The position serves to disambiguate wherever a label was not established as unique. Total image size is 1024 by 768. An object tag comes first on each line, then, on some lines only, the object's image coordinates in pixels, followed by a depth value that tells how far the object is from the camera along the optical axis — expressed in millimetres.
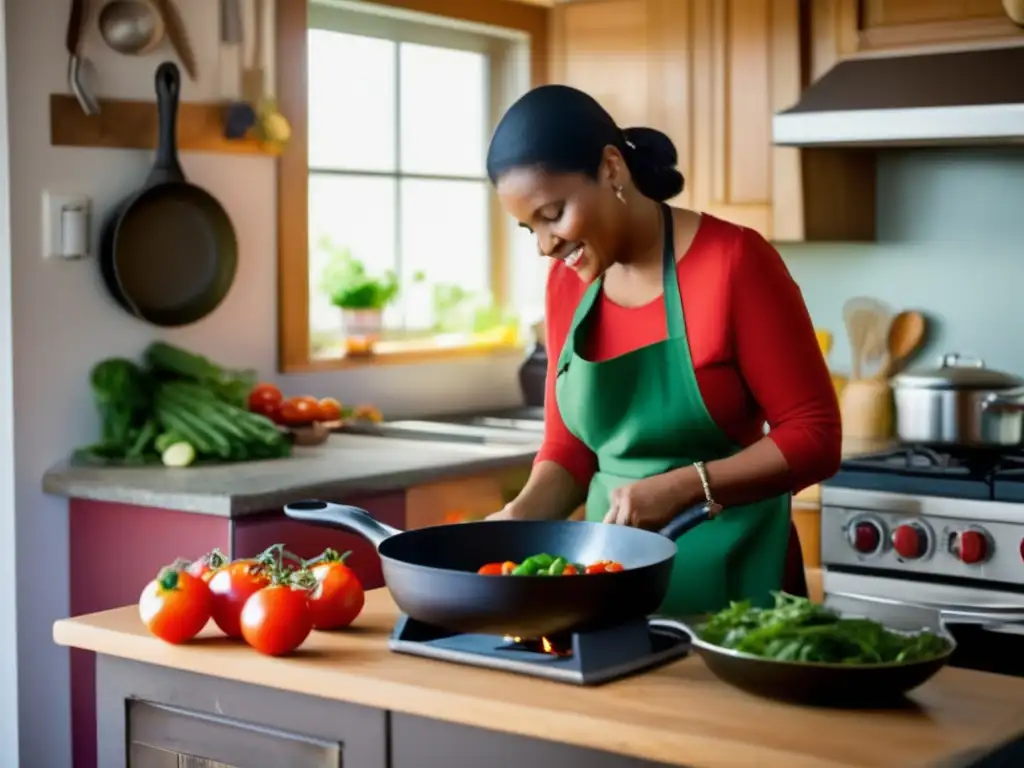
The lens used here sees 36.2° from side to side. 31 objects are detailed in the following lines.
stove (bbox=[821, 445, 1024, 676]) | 3246
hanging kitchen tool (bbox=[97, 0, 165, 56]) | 3414
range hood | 3498
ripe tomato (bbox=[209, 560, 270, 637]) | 1909
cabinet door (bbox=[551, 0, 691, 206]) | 4207
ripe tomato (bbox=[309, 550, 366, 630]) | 1945
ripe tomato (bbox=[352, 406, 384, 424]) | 4004
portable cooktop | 1720
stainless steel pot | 3549
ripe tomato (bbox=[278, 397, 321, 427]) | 3697
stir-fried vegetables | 1737
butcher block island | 1522
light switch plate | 3326
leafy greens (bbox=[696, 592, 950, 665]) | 1612
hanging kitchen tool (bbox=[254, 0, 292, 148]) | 3762
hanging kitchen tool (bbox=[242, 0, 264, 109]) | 3775
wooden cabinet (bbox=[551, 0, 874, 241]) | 4016
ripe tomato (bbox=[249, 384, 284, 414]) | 3682
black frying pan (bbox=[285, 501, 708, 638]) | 1693
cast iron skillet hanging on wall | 3445
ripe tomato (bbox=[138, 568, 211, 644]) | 1885
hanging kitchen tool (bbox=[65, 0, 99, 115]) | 3336
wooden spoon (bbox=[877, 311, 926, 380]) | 4223
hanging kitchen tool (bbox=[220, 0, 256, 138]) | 3668
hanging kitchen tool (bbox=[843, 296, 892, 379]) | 4254
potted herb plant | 4148
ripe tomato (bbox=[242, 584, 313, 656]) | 1821
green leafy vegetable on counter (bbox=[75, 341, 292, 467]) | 3365
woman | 2105
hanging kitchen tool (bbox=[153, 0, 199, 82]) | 3545
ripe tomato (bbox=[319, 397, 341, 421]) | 3791
